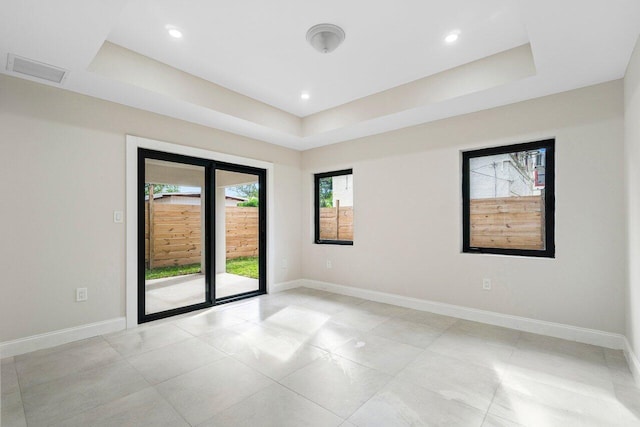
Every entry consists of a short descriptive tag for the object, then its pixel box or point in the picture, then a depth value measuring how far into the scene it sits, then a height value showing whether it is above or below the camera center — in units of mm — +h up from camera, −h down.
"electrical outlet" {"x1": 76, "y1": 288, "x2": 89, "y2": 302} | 2914 -762
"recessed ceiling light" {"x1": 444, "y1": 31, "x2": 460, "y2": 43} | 2537 +1533
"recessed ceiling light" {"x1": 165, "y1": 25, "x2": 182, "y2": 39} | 2459 +1554
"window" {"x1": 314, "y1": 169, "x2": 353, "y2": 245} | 4809 +128
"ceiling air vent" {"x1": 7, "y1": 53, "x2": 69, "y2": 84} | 2377 +1245
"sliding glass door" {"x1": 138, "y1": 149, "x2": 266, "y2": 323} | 3688 -218
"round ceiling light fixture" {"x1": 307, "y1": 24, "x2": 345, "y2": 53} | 2482 +1534
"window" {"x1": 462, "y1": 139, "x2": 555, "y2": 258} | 3100 +155
